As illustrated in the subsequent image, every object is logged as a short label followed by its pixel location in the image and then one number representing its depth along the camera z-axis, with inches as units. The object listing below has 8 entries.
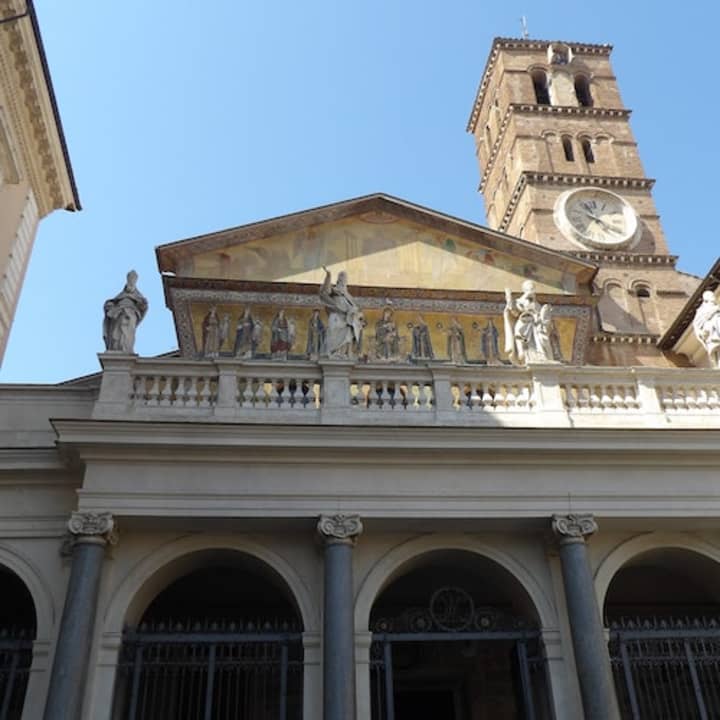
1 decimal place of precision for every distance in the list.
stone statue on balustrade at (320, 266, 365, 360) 456.4
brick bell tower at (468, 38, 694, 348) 976.9
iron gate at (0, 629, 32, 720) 363.3
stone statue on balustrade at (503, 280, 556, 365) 460.3
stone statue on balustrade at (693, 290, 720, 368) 486.6
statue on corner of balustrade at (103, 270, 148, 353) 436.1
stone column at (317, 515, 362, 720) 348.2
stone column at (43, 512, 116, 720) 339.0
